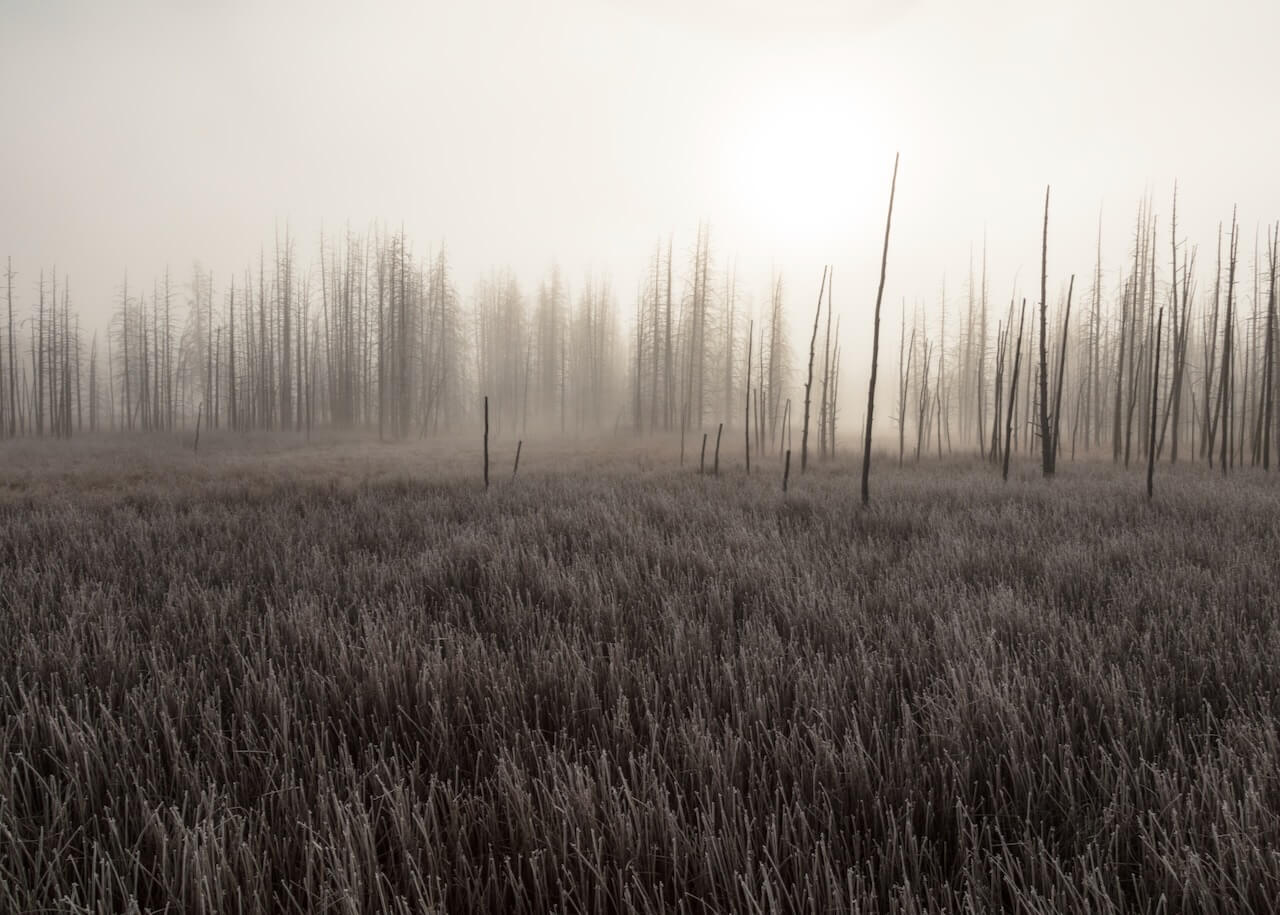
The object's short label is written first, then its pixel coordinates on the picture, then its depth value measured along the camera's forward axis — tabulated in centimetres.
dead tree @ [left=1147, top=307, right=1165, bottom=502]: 824
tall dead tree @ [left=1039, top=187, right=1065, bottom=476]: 1197
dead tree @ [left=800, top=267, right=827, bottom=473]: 1028
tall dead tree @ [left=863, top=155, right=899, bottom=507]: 761
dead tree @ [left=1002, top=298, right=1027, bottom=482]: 1149
